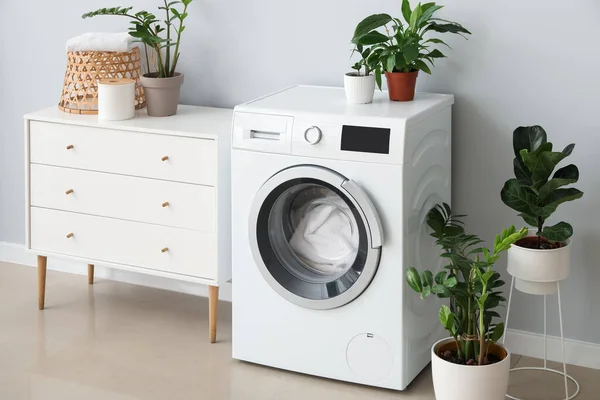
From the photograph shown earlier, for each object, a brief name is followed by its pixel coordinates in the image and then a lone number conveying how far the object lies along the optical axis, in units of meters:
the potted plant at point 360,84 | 2.92
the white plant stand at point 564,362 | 2.84
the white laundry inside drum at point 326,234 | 2.91
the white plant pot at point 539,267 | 2.72
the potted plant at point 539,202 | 2.68
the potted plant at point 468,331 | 2.60
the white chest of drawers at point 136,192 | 3.13
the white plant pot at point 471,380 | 2.60
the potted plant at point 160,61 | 3.29
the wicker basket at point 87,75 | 3.39
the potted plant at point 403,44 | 2.88
